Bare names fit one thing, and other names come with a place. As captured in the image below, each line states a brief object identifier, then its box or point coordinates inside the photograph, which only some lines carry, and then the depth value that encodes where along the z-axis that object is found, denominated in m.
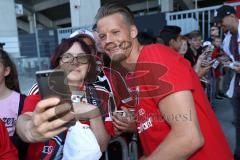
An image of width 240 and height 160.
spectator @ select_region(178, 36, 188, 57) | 3.88
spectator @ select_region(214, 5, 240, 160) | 3.15
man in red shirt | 1.14
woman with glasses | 0.78
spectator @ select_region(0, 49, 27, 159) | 2.01
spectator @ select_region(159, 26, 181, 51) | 3.68
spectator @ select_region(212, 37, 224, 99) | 3.88
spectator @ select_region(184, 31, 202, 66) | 4.02
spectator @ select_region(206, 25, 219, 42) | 4.46
